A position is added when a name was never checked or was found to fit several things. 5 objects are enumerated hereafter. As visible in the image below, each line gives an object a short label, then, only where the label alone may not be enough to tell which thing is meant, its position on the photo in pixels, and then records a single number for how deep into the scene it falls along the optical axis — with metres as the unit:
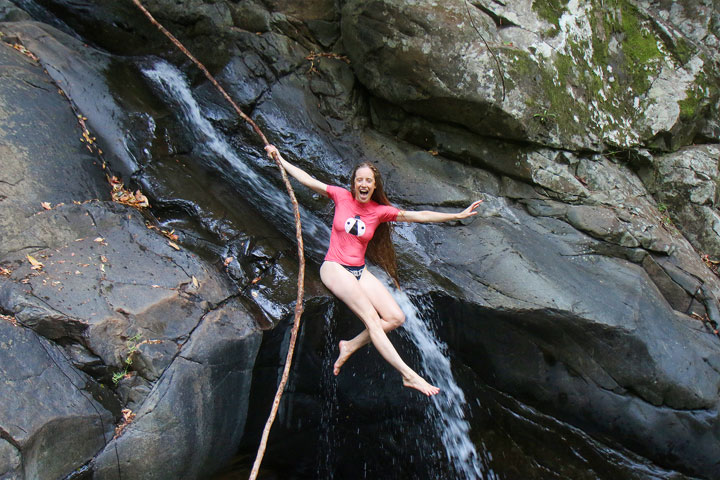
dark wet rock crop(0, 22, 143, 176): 6.09
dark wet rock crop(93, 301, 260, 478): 4.27
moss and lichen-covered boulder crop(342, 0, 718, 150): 6.42
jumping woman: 4.79
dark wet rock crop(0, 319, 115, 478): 3.73
